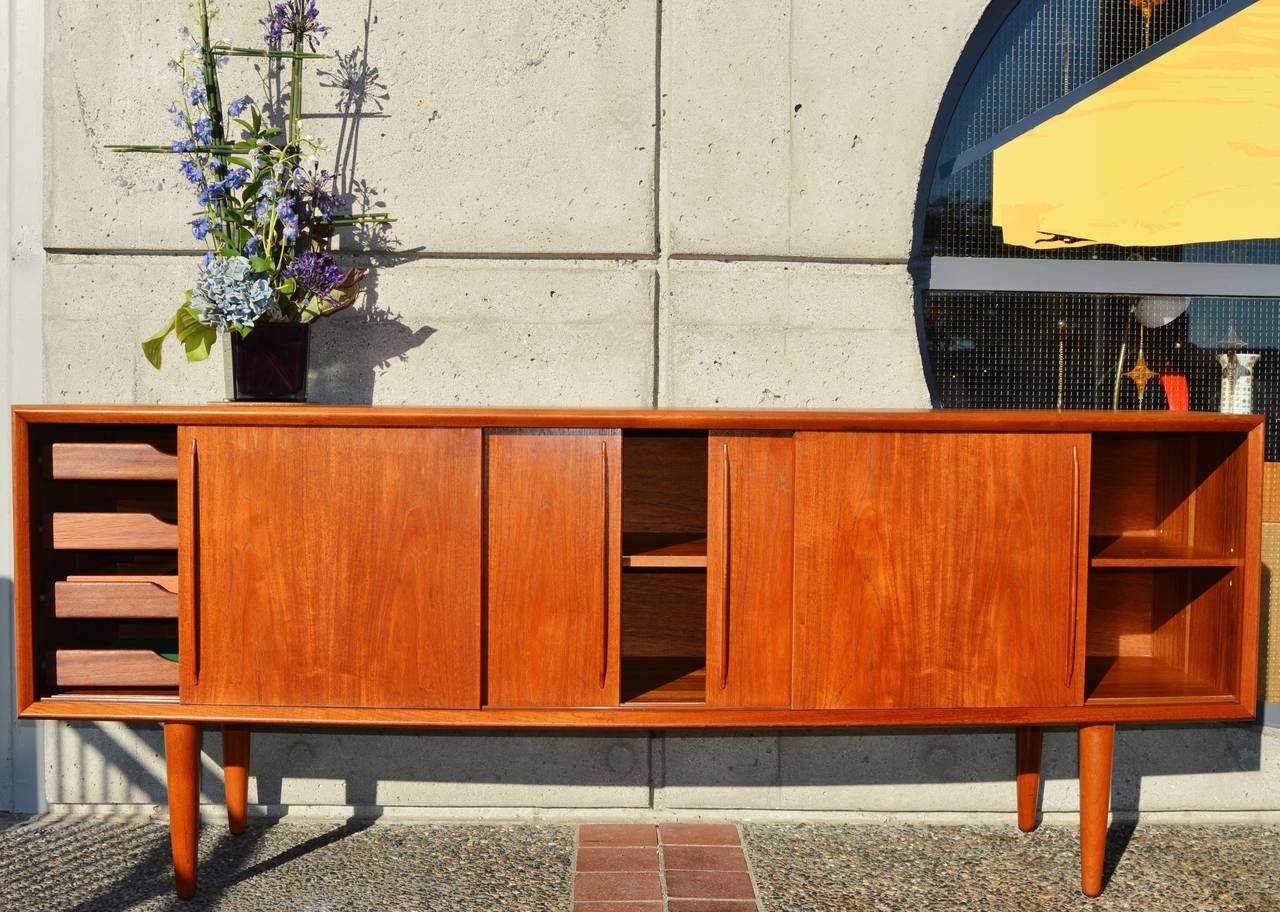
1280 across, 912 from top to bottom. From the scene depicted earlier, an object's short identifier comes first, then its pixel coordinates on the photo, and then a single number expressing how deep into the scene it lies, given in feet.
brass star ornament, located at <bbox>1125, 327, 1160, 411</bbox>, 10.00
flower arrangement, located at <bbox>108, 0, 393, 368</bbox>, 8.29
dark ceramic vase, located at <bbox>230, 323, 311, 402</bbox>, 8.43
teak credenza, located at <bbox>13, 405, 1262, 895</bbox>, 7.58
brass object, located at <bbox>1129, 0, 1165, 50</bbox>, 10.00
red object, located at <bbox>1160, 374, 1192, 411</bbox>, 10.00
